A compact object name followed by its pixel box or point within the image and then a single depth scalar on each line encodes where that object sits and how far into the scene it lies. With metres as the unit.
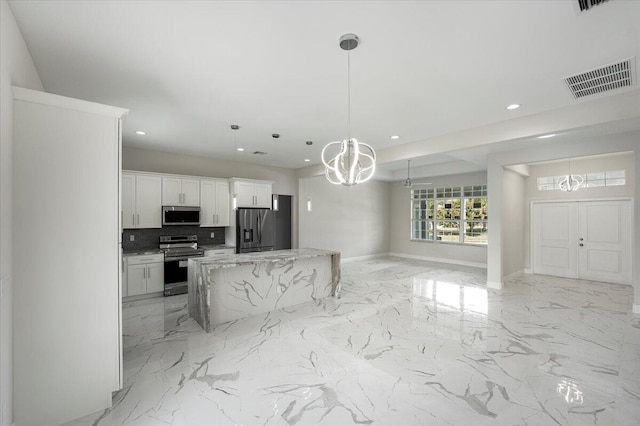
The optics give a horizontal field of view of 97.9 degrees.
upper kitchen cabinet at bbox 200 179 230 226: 6.07
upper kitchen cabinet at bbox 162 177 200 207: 5.57
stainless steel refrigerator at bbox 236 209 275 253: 6.30
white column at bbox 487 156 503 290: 5.63
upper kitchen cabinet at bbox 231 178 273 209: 6.33
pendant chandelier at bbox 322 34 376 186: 2.22
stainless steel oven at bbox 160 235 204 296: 5.22
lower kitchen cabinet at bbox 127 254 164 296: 4.88
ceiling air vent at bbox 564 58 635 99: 2.67
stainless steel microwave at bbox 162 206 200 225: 5.52
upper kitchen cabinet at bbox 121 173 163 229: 5.14
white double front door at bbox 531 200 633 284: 5.92
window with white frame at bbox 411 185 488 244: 8.38
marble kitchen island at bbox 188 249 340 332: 3.77
